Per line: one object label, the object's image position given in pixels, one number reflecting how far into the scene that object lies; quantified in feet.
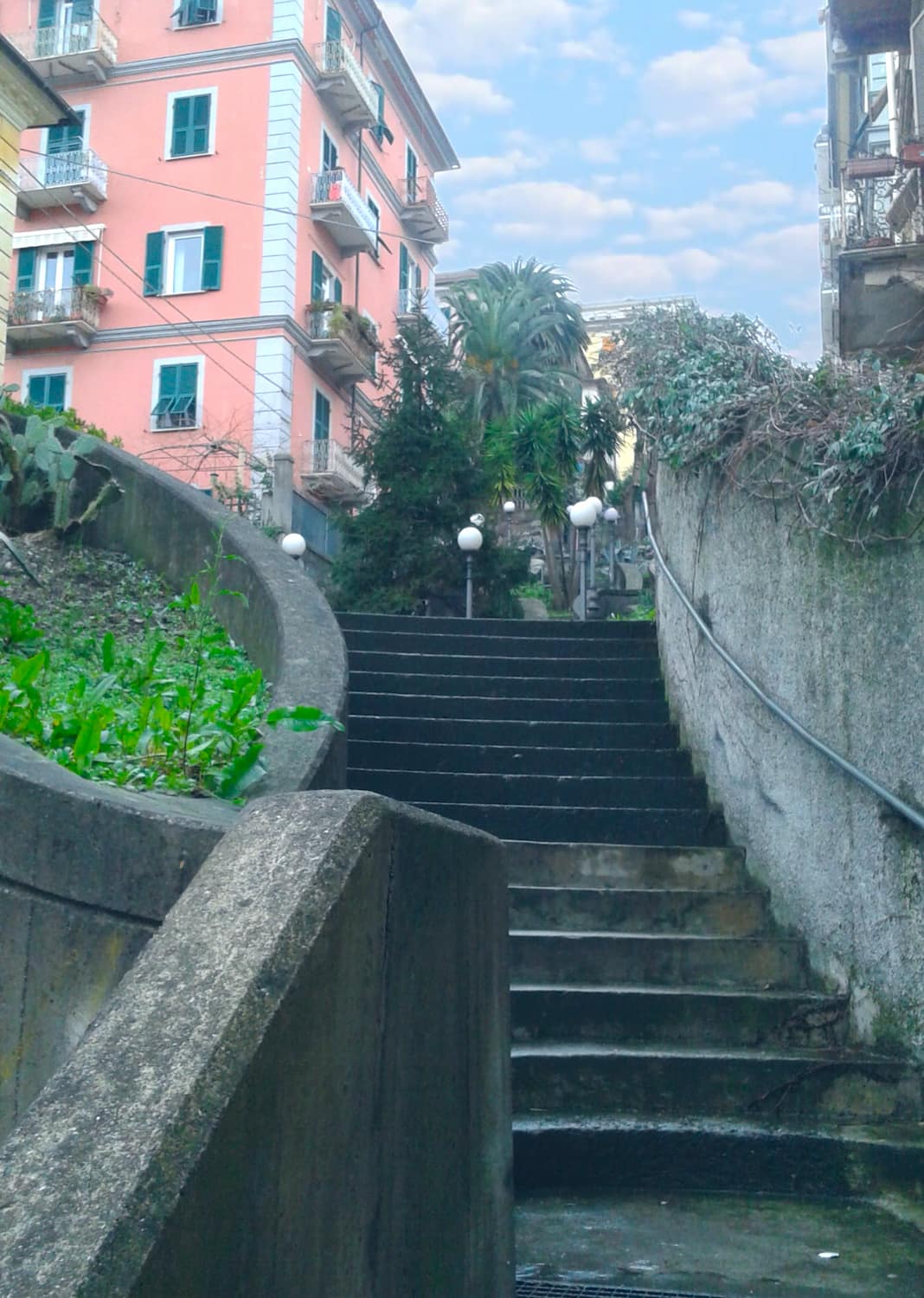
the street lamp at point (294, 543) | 46.40
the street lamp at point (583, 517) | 44.01
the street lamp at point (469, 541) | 46.09
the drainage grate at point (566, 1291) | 10.53
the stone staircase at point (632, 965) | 13.58
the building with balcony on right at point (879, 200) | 28.99
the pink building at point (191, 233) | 84.74
